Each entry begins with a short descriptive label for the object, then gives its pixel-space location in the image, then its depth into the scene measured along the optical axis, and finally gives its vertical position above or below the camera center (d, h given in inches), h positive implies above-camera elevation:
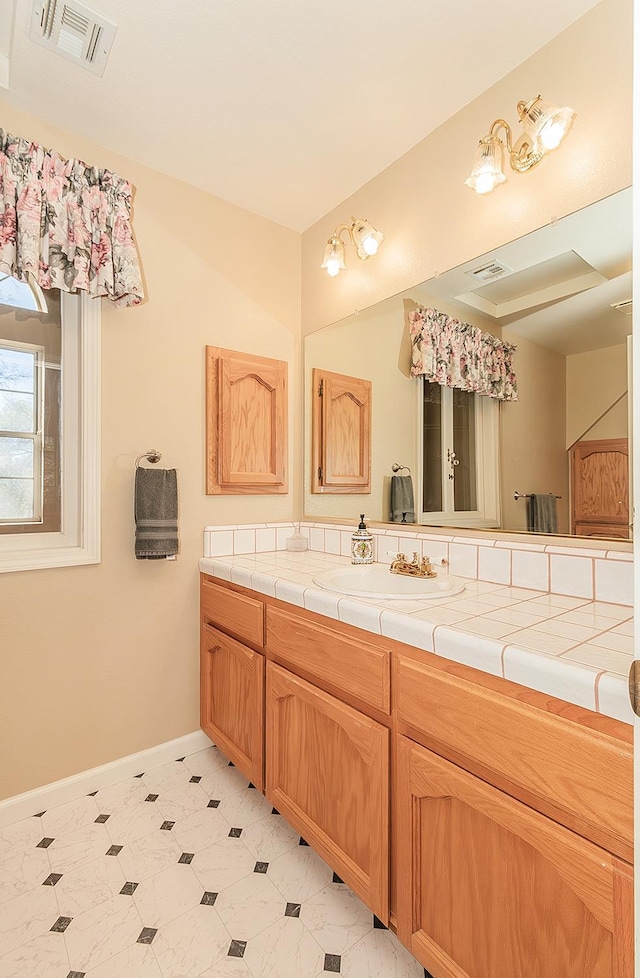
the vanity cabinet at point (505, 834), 30.5 -25.1
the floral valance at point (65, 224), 63.4 +36.5
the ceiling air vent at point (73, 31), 53.3 +52.6
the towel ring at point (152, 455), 78.5 +5.5
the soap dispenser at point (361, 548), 76.1 -9.1
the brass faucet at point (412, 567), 64.9 -10.6
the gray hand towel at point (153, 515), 75.0 -3.9
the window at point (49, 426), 70.5 +9.5
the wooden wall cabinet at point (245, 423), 86.3 +12.3
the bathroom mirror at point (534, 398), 52.1 +11.8
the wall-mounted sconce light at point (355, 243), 77.2 +40.4
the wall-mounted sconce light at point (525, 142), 52.7 +39.9
